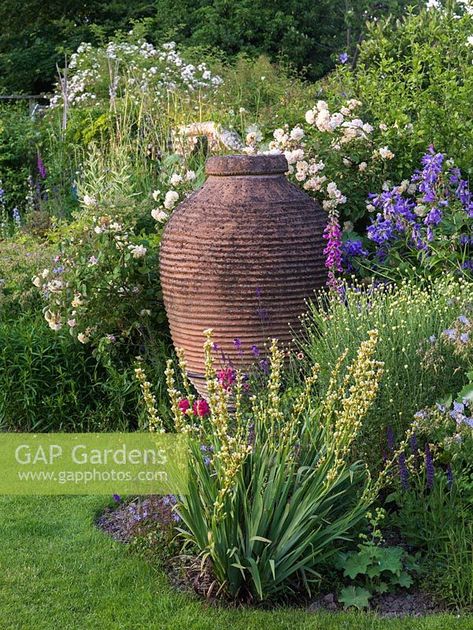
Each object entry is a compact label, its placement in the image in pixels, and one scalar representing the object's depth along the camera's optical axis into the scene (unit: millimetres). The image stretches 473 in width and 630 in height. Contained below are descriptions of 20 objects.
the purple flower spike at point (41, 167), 9670
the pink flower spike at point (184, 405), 3421
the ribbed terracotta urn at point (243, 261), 4918
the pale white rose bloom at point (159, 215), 5645
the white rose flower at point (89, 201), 5535
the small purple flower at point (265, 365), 4326
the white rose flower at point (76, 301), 5372
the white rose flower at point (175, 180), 5793
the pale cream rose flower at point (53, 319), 5406
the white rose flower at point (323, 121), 5781
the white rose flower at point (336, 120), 5797
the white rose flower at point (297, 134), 5793
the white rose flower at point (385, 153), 5734
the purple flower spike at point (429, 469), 3295
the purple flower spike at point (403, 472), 3344
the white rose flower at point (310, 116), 5871
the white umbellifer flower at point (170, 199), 5633
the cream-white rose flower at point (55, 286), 5441
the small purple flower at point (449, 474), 3361
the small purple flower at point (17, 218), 8906
